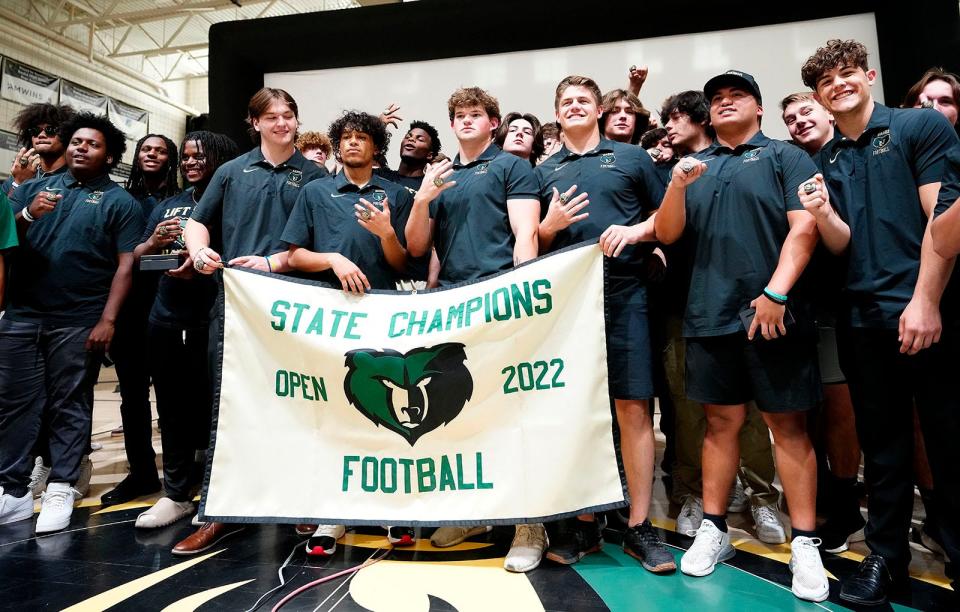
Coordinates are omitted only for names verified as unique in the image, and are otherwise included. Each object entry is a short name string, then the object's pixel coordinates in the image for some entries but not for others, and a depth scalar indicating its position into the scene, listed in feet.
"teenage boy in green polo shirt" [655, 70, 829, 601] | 6.89
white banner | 7.33
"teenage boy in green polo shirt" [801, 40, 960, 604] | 6.12
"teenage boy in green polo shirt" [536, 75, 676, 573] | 7.54
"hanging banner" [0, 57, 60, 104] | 34.19
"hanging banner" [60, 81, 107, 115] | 37.99
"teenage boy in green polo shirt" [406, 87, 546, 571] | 7.86
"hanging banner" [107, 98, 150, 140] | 41.68
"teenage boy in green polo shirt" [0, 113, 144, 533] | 9.75
